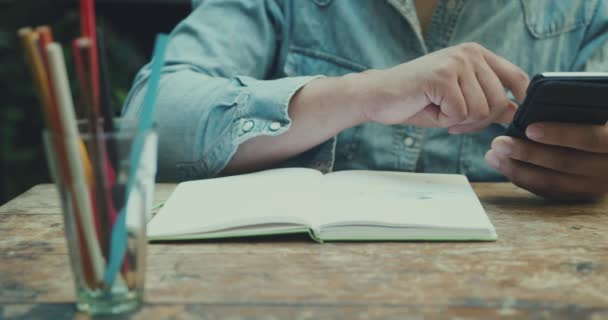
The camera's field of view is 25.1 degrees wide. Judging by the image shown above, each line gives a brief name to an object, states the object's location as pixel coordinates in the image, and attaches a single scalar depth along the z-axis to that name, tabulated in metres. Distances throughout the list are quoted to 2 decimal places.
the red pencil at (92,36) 0.87
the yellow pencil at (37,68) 0.85
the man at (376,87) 1.24
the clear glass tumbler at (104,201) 0.89
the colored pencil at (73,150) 0.86
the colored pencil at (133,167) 0.89
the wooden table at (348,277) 0.93
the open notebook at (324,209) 1.08
